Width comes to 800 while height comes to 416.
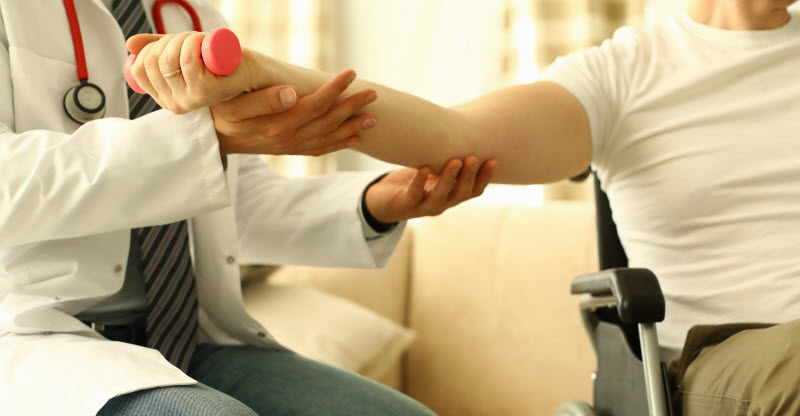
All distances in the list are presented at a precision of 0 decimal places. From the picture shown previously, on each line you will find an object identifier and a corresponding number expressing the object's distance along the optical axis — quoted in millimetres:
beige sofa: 1771
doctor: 764
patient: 935
